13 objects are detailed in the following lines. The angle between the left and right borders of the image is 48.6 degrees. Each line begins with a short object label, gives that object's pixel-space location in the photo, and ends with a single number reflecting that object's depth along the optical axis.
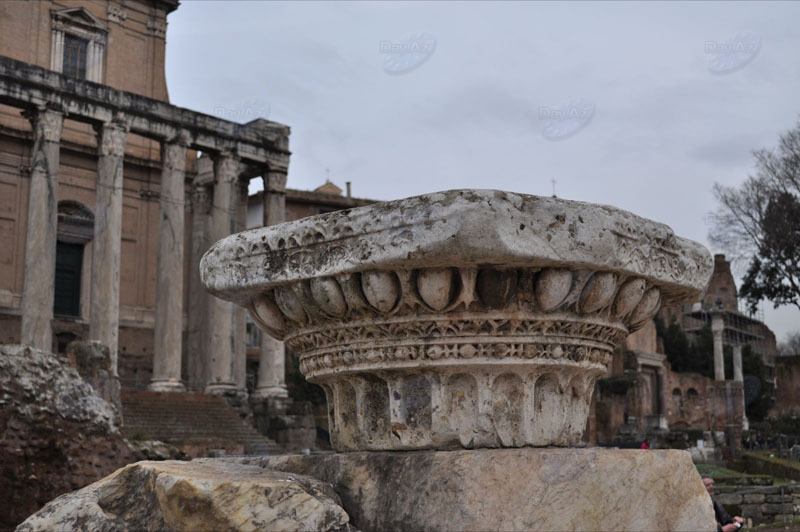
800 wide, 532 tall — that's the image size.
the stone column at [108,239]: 21.94
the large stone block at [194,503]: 2.53
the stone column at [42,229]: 21.06
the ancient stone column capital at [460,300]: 2.75
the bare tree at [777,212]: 33.47
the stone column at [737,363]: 34.53
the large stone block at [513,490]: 2.76
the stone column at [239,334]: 25.28
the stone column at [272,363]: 24.88
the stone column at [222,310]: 24.08
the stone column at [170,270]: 23.36
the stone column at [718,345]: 30.50
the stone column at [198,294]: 26.70
